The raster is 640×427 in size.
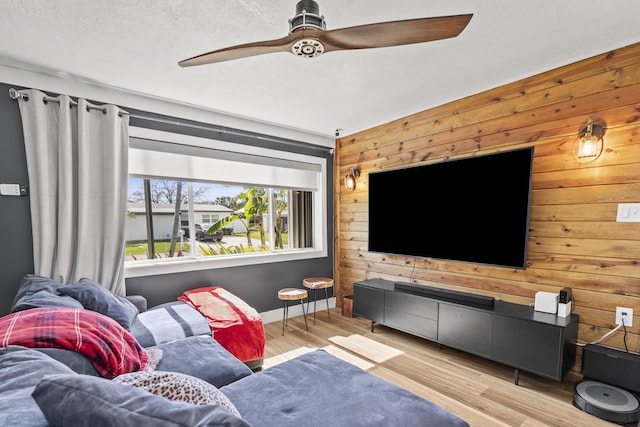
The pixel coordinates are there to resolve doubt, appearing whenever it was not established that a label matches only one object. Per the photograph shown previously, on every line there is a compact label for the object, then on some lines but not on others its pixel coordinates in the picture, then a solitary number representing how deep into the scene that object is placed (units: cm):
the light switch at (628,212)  192
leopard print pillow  88
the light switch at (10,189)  221
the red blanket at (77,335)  121
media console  199
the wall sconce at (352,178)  381
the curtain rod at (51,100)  221
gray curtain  226
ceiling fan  127
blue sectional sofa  64
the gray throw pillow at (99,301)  188
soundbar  245
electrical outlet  194
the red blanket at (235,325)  220
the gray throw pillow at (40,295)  154
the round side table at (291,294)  315
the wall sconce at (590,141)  203
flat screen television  229
